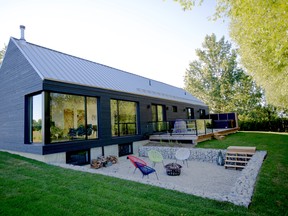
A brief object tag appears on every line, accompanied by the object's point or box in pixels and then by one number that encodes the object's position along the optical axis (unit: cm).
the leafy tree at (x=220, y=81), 2666
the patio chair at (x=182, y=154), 860
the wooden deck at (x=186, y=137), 1096
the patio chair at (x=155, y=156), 808
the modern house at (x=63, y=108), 786
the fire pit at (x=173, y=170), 702
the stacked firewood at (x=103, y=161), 866
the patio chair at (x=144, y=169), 641
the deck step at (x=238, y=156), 773
